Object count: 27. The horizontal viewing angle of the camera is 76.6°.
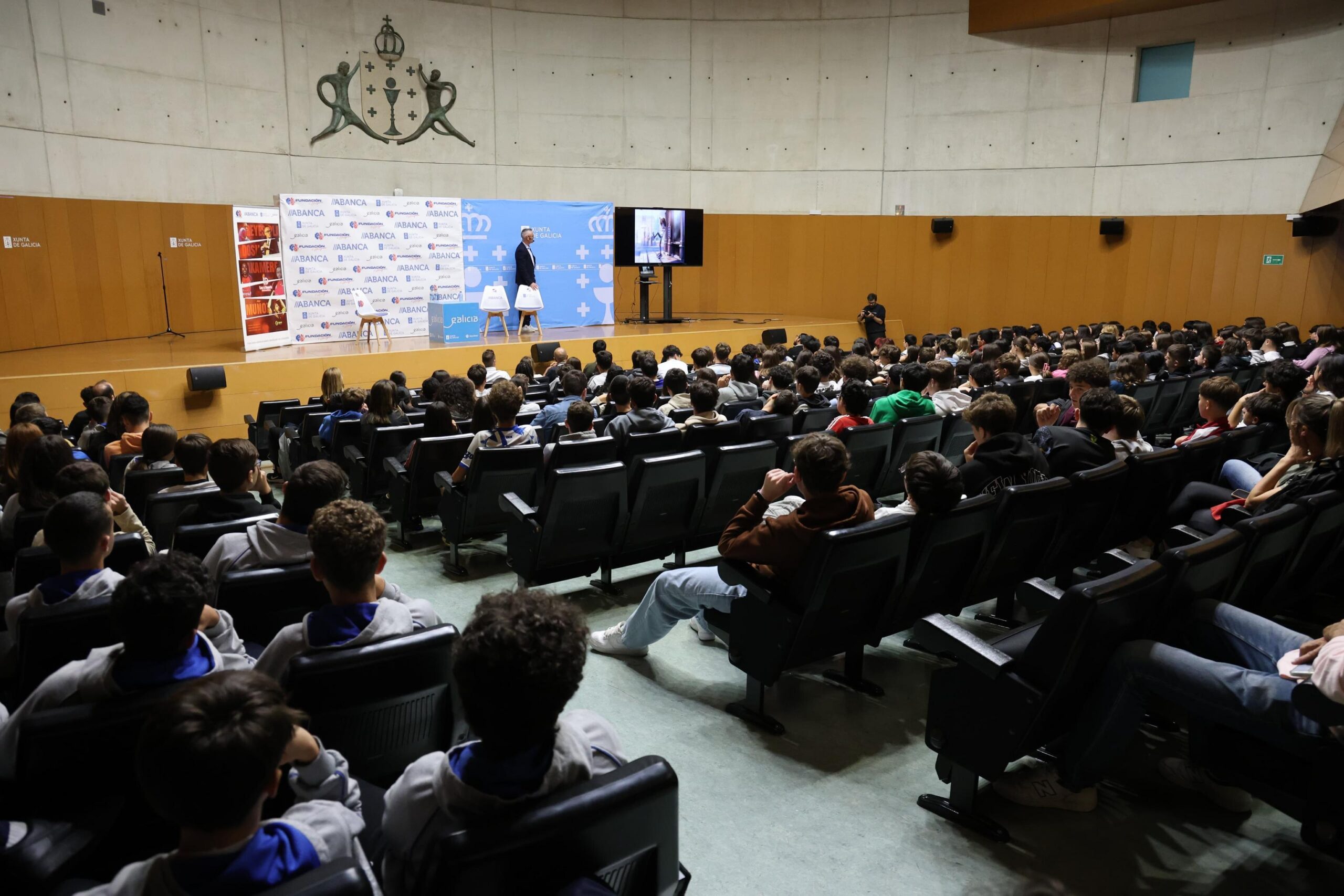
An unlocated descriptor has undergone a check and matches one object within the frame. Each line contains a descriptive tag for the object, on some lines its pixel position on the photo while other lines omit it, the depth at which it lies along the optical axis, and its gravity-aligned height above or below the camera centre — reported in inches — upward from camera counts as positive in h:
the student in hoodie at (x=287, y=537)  111.7 -33.9
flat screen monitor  532.7 +27.5
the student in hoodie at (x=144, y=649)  69.1 -31.1
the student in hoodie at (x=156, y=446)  159.5 -31.8
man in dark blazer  476.1 +8.5
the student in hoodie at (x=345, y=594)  82.1 -32.0
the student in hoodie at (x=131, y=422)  186.4 -32.5
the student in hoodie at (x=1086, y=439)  160.2 -29.1
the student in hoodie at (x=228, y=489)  131.7 -33.0
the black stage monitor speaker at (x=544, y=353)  409.2 -35.0
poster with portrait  382.0 -0.5
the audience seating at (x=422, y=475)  194.1 -45.0
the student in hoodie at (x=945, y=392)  232.2 -29.8
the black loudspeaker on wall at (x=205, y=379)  325.1 -39.1
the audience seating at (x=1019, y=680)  90.3 -43.8
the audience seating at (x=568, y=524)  152.3 -44.8
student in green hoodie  221.0 -30.4
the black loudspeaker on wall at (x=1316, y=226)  478.3 +34.8
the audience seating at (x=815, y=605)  113.0 -44.5
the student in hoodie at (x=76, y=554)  91.1 -30.3
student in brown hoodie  117.2 -33.7
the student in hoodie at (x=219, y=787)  48.4 -29.0
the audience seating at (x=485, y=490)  179.3 -44.9
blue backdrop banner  475.2 +15.7
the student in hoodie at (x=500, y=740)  56.5 -30.9
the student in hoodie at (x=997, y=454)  147.6 -29.3
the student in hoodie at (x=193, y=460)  141.4 -30.3
